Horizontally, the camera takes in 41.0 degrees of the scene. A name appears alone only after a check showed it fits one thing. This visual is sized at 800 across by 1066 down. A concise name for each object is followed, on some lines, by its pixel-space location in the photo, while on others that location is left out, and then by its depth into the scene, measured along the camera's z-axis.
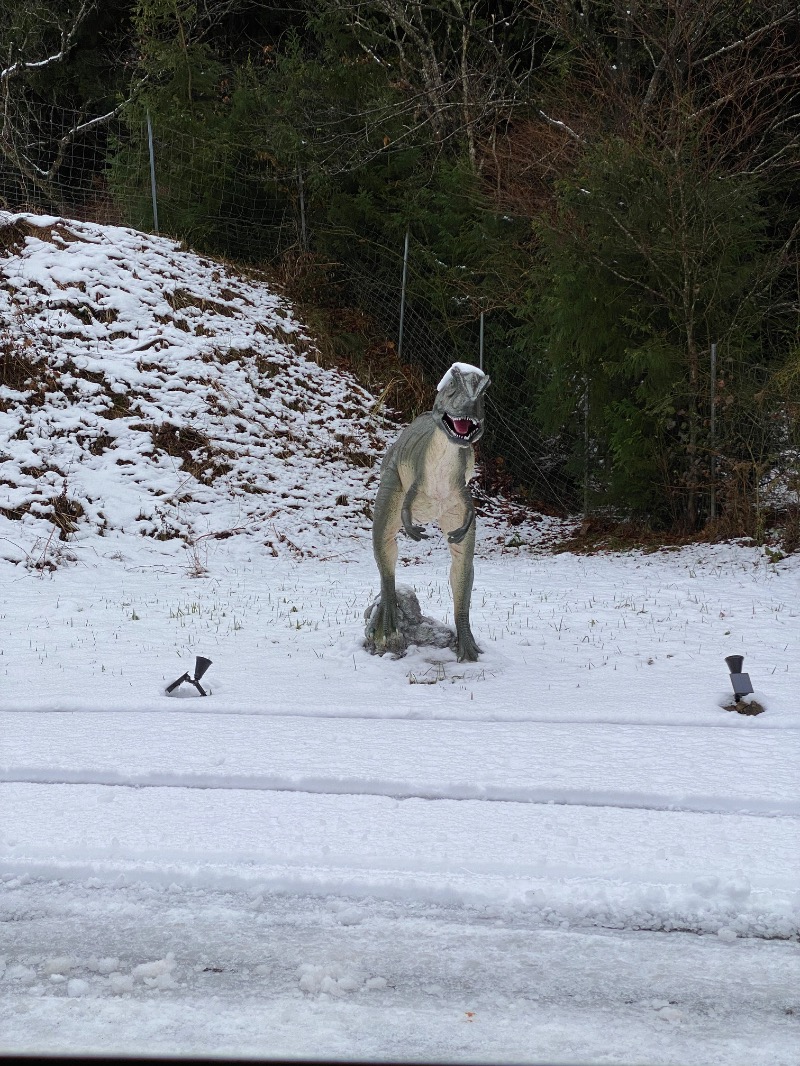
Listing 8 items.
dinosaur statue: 5.05
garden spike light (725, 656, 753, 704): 4.98
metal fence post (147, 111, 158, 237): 14.12
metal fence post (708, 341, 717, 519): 10.10
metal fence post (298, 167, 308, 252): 15.46
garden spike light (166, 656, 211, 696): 5.22
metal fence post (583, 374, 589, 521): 11.45
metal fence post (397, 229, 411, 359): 14.84
